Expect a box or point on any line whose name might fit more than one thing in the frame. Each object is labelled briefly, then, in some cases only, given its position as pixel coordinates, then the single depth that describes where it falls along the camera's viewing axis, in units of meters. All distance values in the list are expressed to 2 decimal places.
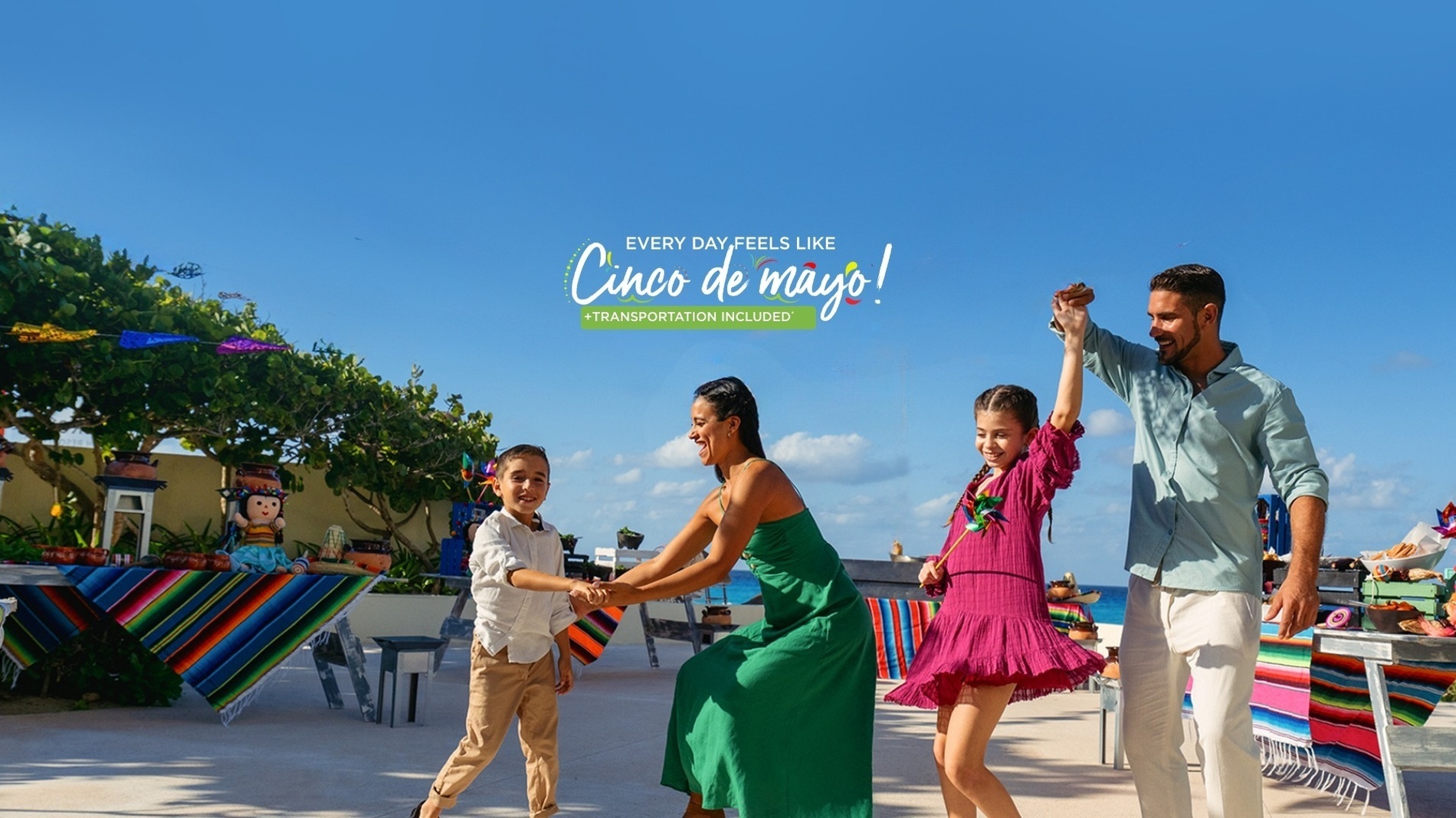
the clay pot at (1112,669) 5.25
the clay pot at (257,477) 6.99
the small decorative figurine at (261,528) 6.33
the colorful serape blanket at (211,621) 5.73
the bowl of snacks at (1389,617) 3.61
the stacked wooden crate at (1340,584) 5.31
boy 3.43
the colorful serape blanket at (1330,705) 3.92
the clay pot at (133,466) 6.74
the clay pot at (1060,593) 8.26
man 2.63
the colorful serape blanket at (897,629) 7.21
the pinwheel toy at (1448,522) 4.39
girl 2.78
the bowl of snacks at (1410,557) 4.57
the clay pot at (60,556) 5.90
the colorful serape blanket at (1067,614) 7.72
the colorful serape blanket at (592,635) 8.41
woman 2.64
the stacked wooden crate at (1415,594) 3.97
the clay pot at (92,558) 5.94
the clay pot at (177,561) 6.04
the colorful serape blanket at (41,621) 5.87
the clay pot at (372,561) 7.36
